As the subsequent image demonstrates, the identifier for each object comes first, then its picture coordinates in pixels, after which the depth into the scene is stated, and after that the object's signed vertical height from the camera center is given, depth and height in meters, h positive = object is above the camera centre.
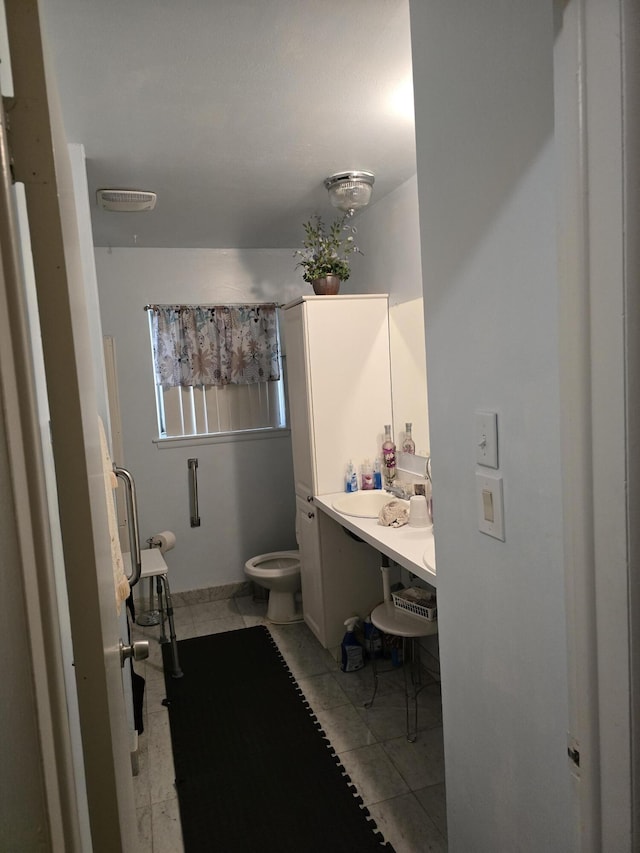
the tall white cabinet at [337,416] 3.05 -0.20
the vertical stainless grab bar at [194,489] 3.91 -0.68
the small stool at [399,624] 2.34 -1.03
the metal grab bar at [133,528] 2.00 -0.48
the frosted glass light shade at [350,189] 2.62 +0.86
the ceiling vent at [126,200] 2.64 +0.89
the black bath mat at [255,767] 1.92 -1.49
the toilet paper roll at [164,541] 3.63 -0.95
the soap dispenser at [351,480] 3.15 -0.55
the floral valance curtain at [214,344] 3.78 +0.28
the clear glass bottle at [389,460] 3.12 -0.46
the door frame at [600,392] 0.74 -0.04
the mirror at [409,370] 2.95 +0.02
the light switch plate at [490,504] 1.18 -0.28
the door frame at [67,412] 0.56 -0.02
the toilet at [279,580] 3.51 -1.21
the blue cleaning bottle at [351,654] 2.96 -1.40
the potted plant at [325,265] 3.07 +0.61
